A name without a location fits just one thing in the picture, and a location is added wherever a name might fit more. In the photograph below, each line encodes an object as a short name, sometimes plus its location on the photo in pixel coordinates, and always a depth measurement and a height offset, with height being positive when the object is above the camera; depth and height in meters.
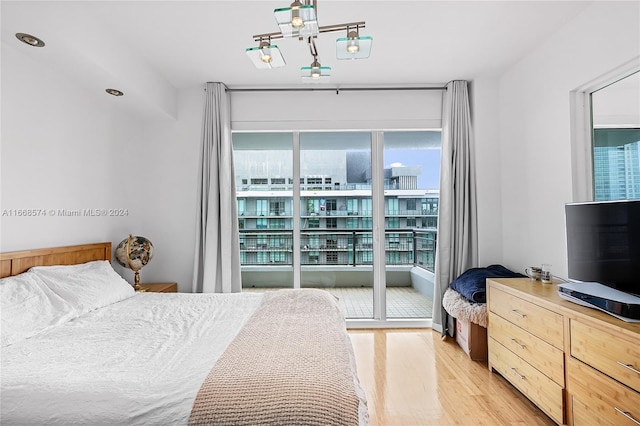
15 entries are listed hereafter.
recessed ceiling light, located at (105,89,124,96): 3.00 +1.14
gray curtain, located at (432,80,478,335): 3.63 +0.21
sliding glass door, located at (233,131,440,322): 3.94 +0.09
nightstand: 3.26 -0.68
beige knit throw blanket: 1.14 -0.61
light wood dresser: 1.61 -0.79
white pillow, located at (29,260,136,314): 2.22 -0.46
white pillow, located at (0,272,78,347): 1.78 -0.52
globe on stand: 3.19 -0.33
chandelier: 1.54 +0.96
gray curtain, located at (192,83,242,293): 3.60 +0.12
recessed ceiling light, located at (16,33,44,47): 2.12 +1.15
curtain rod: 3.74 +1.45
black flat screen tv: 1.85 -0.14
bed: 1.16 -0.62
